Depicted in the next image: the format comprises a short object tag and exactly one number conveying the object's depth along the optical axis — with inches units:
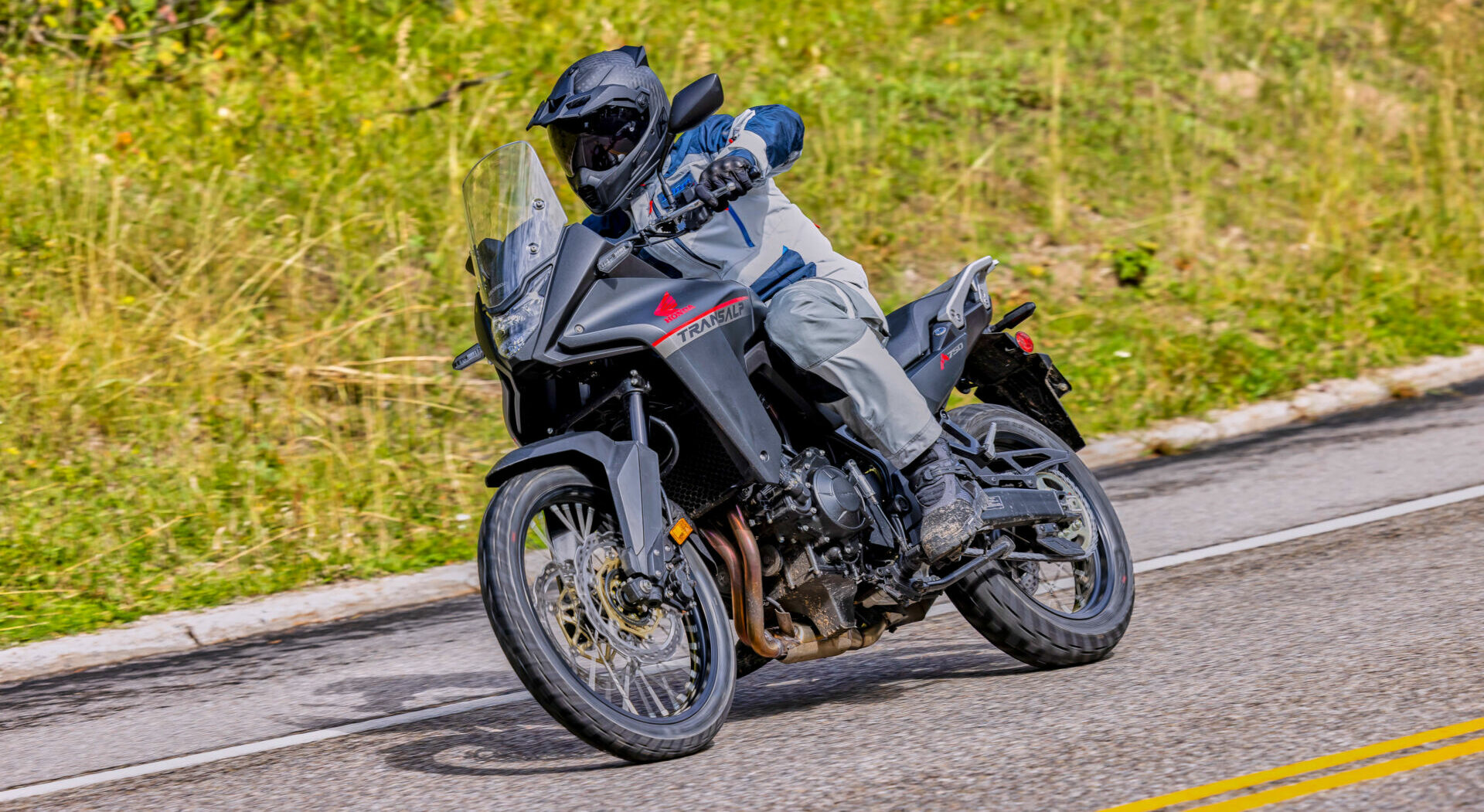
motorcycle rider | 349.1
